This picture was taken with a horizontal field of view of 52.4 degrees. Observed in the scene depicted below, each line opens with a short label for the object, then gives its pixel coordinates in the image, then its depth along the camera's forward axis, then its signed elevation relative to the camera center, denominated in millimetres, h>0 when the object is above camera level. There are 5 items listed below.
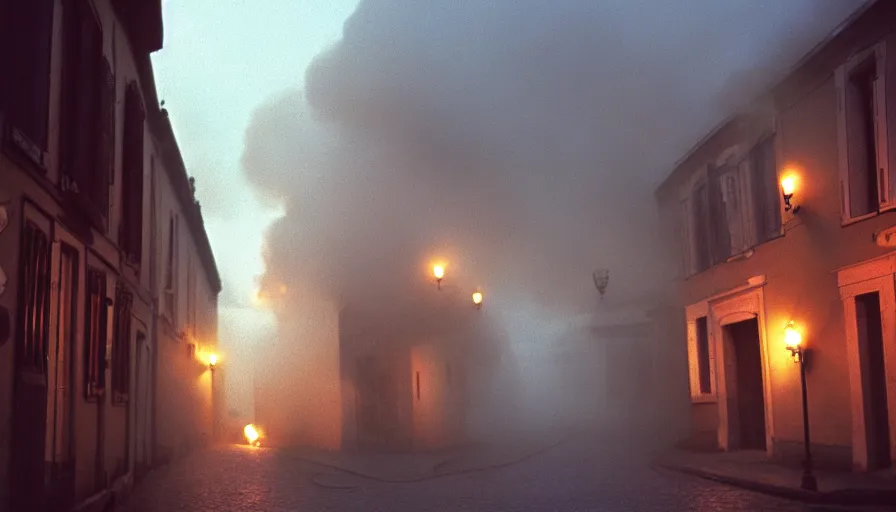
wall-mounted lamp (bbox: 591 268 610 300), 23266 +2291
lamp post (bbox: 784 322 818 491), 12312 +29
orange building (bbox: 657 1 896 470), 13352 +1869
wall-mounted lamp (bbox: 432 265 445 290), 22136 +2459
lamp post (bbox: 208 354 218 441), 31875 -145
